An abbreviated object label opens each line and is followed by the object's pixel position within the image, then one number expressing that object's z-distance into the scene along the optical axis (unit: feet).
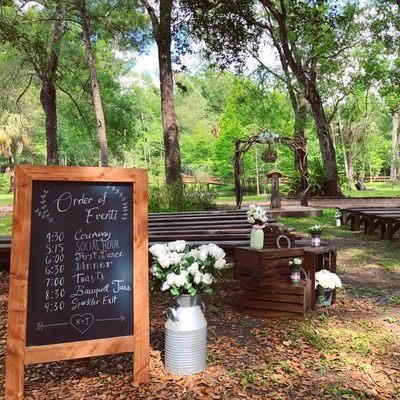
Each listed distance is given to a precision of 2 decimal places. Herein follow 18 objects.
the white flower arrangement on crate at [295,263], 12.59
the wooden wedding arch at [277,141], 40.42
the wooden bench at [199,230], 17.54
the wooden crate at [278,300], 12.59
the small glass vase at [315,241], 14.79
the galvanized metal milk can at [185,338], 9.21
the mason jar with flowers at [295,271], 12.63
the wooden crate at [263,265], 12.35
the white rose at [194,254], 9.99
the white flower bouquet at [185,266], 9.23
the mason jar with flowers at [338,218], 35.40
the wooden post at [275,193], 41.01
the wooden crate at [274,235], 15.31
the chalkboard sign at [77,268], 8.17
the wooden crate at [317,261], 13.57
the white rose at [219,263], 10.14
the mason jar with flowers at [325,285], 13.39
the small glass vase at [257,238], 13.01
